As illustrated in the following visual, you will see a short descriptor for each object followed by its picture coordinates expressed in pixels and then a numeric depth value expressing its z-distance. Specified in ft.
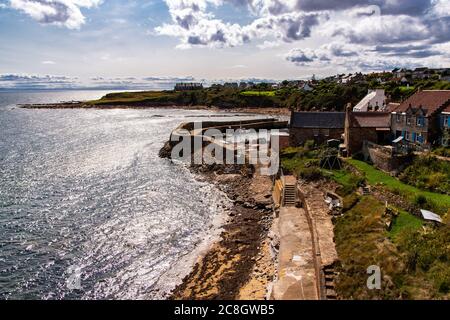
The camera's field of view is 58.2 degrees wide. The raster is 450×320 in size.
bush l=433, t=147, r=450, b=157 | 99.41
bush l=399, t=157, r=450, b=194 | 86.53
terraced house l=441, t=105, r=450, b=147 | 105.70
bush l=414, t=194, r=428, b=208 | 76.33
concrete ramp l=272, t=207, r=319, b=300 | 63.82
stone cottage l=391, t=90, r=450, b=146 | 110.63
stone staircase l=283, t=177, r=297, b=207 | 106.66
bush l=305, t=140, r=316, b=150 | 143.84
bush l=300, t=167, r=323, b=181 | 113.91
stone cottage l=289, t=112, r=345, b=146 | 151.43
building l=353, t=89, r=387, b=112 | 174.42
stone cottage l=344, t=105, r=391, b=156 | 125.90
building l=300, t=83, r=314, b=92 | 448.45
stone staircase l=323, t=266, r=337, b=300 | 59.71
